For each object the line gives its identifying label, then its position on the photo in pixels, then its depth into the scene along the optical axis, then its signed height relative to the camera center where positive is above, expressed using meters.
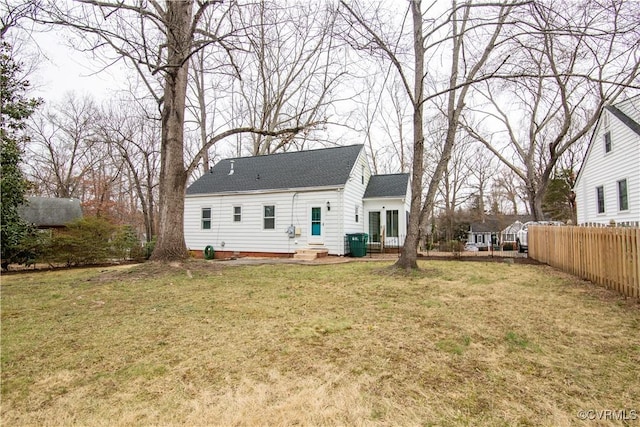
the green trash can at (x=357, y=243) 14.55 -0.60
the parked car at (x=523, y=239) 16.24 -0.63
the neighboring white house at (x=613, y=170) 13.39 +2.57
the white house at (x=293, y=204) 14.84 +1.31
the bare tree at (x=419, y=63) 8.15 +4.59
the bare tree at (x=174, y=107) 7.97 +3.71
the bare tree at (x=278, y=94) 15.38 +9.24
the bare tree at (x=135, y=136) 21.47 +6.88
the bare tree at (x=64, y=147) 23.72 +6.65
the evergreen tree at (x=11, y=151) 9.77 +2.63
